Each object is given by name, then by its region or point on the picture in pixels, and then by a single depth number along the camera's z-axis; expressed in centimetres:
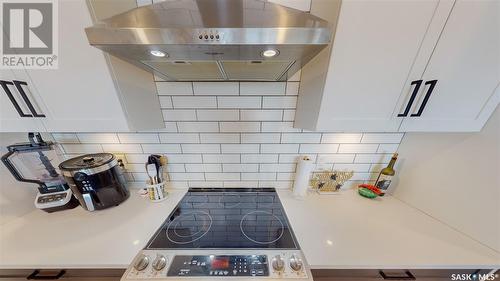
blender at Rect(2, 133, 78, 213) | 89
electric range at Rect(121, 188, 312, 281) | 62
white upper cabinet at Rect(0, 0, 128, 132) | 60
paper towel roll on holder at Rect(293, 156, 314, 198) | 102
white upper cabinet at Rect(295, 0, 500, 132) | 56
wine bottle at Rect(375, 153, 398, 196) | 104
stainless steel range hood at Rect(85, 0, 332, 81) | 43
